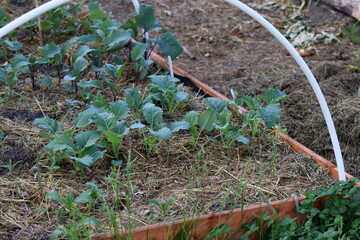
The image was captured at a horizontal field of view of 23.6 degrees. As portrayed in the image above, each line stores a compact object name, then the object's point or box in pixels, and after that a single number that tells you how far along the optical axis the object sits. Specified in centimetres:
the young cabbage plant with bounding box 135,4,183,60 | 526
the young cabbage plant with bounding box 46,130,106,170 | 400
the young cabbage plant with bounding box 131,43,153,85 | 532
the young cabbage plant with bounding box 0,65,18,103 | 519
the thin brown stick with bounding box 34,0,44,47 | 601
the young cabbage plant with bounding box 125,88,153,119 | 479
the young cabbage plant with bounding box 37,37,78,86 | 524
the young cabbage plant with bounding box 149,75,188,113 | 483
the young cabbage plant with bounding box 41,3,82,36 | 639
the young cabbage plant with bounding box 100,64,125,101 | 499
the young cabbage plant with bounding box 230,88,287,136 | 445
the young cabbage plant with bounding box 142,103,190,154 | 433
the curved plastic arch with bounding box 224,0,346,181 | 383
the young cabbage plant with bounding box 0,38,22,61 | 568
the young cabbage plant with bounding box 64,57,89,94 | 505
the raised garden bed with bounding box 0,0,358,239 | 370
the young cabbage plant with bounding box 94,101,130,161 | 414
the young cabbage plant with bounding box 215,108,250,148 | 438
